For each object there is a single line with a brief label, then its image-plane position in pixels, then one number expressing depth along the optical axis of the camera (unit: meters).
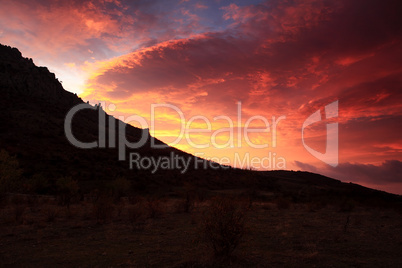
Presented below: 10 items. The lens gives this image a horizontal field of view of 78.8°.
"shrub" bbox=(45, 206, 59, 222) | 14.42
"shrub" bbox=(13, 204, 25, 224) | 13.87
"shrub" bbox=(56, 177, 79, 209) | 26.11
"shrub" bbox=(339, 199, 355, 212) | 23.16
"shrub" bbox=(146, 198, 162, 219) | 16.31
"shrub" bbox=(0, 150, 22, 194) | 18.34
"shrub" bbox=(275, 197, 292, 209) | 23.42
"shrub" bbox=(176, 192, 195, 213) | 19.41
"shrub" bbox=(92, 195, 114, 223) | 14.48
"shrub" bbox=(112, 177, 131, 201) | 30.35
